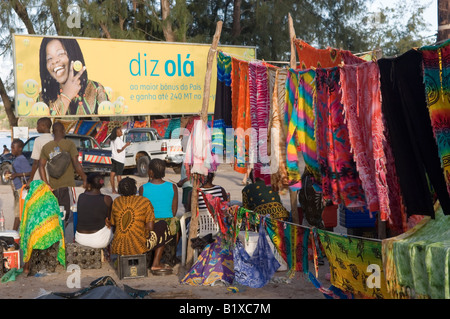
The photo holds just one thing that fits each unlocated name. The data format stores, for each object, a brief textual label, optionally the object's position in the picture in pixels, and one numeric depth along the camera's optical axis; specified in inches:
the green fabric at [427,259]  165.3
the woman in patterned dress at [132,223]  292.7
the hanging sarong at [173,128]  1033.1
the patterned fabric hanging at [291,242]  234.1
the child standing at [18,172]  375.2
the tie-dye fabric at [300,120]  238.7
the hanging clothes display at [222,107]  314.5
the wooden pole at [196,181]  313.0
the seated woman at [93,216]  308.3
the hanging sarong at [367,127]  199.9
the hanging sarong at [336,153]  220.8
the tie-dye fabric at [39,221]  296.7
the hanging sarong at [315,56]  264.4
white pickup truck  809.5
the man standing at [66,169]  353.4
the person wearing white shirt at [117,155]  606.2
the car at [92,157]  713.6
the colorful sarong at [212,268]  279.4
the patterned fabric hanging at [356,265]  193.6
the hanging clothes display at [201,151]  311.0
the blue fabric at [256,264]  263.2
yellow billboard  851.4
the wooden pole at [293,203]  285.0
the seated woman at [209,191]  321.7
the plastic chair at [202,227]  319.6
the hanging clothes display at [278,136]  257.3
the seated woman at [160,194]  312.3
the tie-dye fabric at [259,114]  279.6
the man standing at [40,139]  354.9
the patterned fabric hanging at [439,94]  174.1
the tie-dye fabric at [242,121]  292.5
